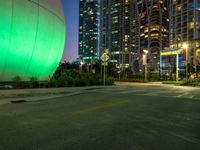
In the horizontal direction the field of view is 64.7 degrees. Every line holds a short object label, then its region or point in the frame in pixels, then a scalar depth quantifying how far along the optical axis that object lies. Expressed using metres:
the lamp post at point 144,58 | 32.27
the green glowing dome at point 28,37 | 10.37
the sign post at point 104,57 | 17.51
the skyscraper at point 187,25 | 90.98
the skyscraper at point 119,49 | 126.42
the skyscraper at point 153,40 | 122.04
